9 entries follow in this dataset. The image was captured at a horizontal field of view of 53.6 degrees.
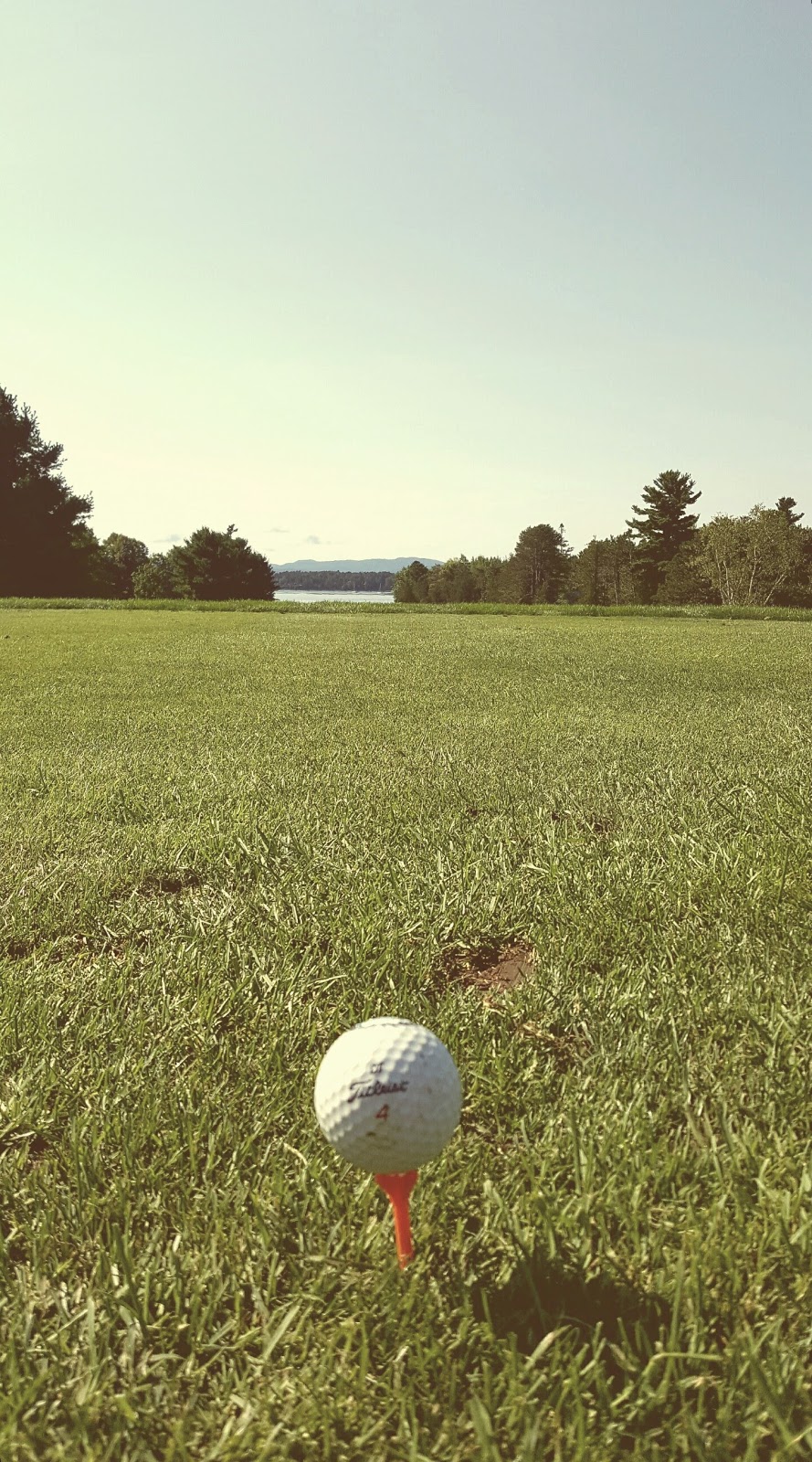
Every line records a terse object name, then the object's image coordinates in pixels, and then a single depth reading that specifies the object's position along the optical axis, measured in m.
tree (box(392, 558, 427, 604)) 133.75
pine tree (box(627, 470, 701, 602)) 72.56
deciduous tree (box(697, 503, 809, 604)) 59.59
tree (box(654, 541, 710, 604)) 65.88
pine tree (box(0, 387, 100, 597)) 48.81
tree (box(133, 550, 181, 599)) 75.27
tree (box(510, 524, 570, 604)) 91.81
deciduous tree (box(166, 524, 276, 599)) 69.81
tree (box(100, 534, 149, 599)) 78.74
